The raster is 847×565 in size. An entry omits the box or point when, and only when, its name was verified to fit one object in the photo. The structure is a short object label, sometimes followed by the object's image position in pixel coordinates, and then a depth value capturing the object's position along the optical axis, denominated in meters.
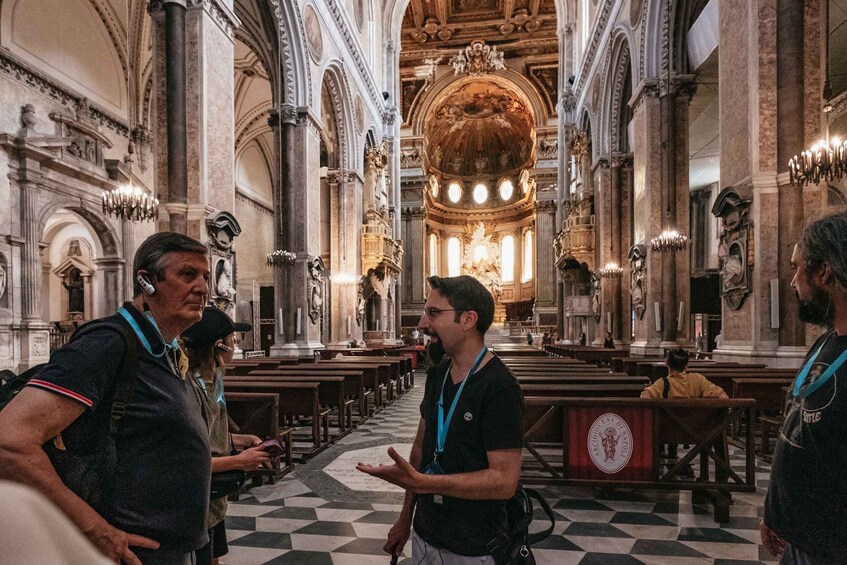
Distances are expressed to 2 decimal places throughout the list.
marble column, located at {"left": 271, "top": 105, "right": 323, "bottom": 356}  14.23
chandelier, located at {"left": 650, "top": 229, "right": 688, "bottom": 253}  11.70
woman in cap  2.36
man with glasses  1.64
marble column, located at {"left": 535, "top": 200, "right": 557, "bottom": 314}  31.66
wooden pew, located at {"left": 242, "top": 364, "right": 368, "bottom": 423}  8.23
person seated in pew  4.95
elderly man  1.30
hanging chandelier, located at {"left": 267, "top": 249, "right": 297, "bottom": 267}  13.78
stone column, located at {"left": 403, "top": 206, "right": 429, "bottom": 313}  32.44
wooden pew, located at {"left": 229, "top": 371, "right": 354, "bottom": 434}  7.43
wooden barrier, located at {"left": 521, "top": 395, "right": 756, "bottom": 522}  4.64
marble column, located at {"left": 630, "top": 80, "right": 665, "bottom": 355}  12.45
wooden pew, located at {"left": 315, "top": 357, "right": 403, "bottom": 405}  10.05
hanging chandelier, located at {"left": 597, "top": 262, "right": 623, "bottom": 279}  16.31
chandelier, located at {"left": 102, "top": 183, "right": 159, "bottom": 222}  8.20
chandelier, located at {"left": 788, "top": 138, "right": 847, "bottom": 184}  5.78
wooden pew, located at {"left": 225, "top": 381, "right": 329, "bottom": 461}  6.41
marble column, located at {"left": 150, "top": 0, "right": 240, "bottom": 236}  8.97
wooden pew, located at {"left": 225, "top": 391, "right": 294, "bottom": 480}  5.43
